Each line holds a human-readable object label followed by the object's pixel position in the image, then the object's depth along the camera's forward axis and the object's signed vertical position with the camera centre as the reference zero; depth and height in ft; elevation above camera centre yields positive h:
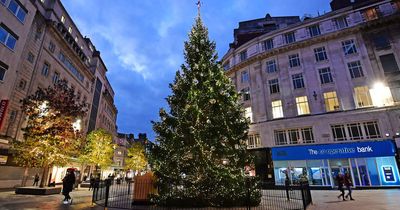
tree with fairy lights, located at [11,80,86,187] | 61.76 +12.05
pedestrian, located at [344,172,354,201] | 50.04 -0.28
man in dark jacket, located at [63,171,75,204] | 43.52 -1.10
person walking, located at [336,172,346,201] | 50.18 -0.08
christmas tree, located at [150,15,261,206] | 39.73 +6.35
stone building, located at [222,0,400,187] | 81.01 +31.96
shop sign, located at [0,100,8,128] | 62.69 +18.54
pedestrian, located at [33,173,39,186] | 77.78 -0.36
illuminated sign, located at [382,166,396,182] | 76.43 +1.93
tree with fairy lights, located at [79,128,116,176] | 109.70 +13.58
